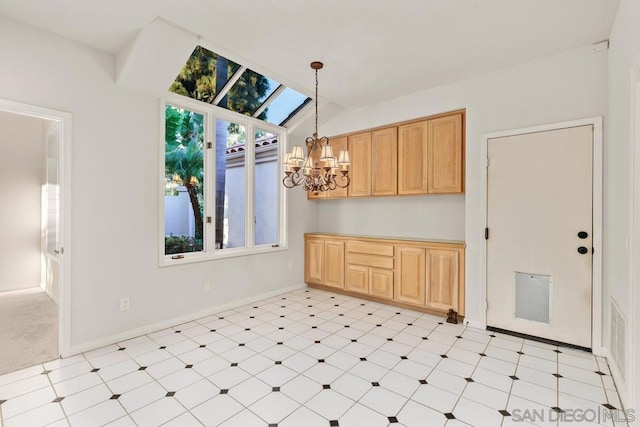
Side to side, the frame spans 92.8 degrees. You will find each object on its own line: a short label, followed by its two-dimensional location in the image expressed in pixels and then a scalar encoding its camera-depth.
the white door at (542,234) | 2.90
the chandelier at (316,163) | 2.87
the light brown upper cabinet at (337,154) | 4.86
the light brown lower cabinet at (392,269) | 3.70
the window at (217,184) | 3.63
